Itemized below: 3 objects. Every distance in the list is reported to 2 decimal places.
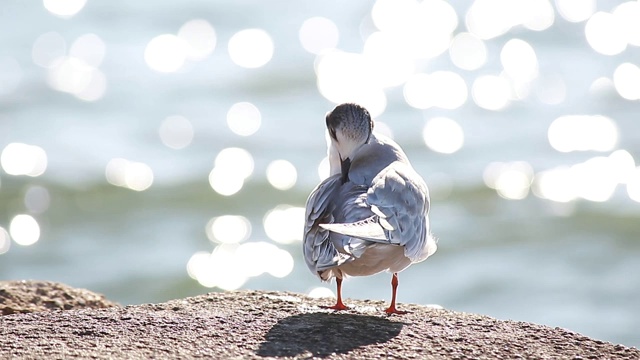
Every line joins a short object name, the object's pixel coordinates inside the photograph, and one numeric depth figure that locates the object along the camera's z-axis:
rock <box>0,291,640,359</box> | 10.81
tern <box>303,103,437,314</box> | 12.26
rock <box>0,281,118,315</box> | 13.74
